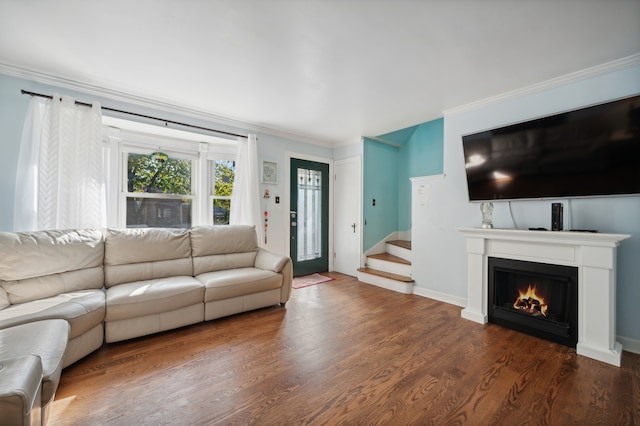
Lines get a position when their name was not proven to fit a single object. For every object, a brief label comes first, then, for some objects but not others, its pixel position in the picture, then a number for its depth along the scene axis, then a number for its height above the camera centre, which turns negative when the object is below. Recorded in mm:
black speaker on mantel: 2412 -58
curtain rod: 2508 +1121
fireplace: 2109 -467
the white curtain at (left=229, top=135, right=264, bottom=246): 3844 +337
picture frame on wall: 4195 +628
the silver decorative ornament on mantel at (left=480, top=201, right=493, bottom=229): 2891 -35
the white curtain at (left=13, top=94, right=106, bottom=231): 2479 +430
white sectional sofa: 2061 -692
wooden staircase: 3891 -940
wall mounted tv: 2158 +514
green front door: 4602 -103
